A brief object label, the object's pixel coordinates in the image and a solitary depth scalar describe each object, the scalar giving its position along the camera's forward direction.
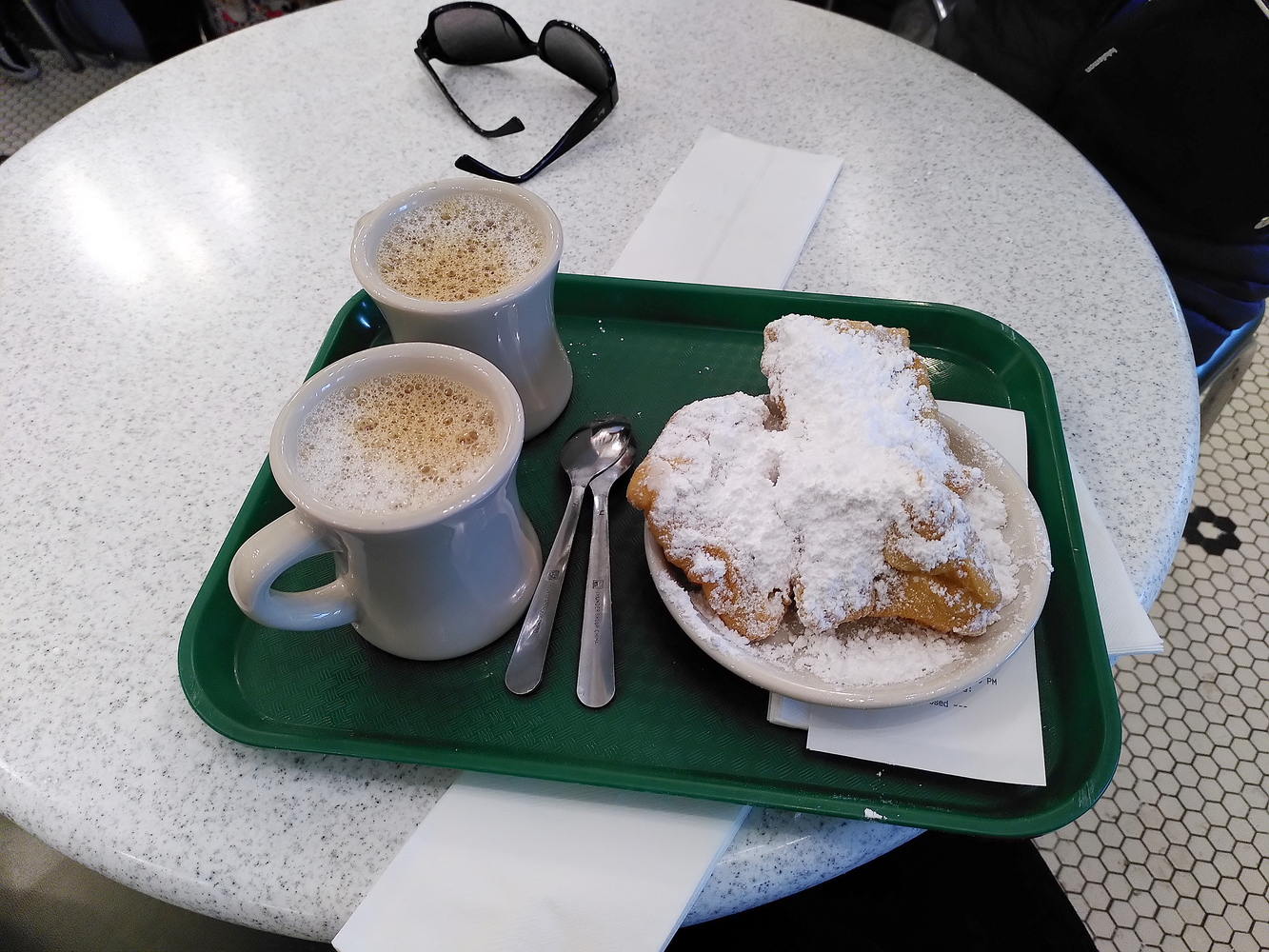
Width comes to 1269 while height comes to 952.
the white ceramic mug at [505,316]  0.68
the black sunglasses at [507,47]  1.19
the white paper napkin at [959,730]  0.58
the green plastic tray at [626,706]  0.58
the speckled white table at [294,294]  0.60
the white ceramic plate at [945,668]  0.56
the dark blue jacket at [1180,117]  1.09
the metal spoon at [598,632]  0.63
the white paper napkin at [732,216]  1.00
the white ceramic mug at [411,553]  0.53
